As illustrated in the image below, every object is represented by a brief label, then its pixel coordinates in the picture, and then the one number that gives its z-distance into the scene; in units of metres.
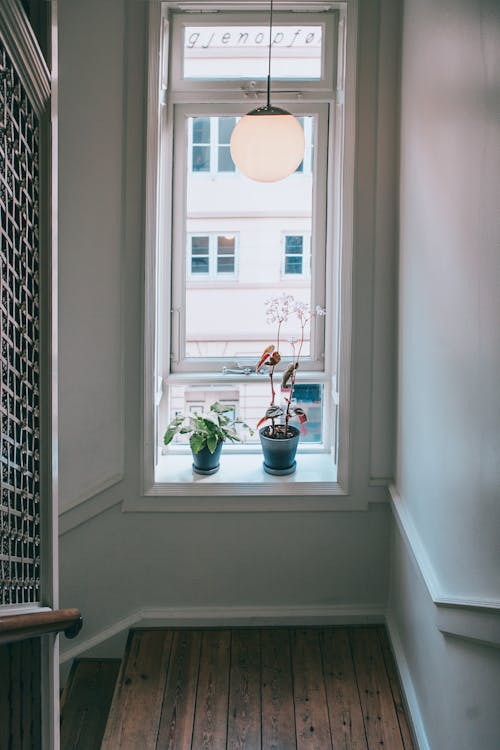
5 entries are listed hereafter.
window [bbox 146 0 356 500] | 3.20
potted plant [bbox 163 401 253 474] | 3.23
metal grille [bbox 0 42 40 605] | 1.49
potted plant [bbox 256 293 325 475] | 3.26
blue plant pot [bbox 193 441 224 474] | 3.27
